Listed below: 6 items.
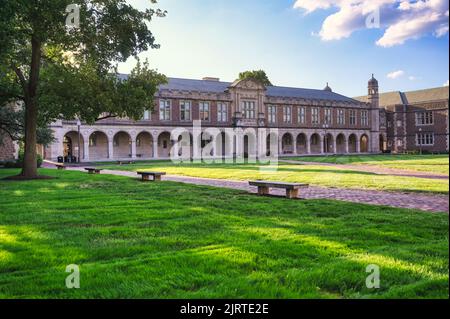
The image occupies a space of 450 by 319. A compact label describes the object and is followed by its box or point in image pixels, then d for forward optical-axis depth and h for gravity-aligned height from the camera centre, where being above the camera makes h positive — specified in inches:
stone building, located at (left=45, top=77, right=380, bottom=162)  1920.5 +160.3
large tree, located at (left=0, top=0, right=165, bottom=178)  715.4 +167.1
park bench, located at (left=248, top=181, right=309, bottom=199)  458.0 -38.9
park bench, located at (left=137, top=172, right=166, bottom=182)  714.8 -40.2
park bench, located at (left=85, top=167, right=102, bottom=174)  919.2 -37.9
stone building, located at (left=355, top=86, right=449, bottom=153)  2600.9 +197.2
